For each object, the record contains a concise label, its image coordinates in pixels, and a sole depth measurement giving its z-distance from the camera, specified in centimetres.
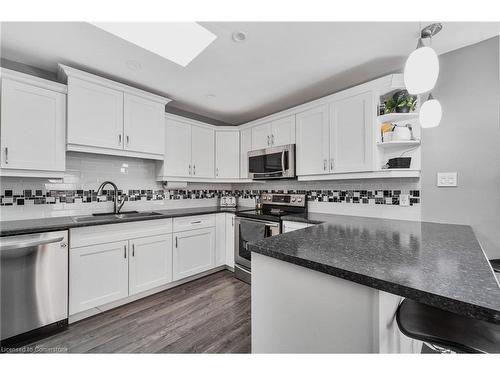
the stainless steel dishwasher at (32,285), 154
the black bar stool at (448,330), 69
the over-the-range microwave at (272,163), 270
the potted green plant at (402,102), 196
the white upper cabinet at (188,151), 281
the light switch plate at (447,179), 181
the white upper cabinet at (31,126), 175
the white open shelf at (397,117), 195
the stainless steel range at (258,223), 251
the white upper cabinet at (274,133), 274
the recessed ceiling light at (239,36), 162
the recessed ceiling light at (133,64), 201
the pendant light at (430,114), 136
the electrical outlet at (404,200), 207
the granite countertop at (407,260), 61
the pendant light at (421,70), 96
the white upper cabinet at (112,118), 203
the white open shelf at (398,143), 194
